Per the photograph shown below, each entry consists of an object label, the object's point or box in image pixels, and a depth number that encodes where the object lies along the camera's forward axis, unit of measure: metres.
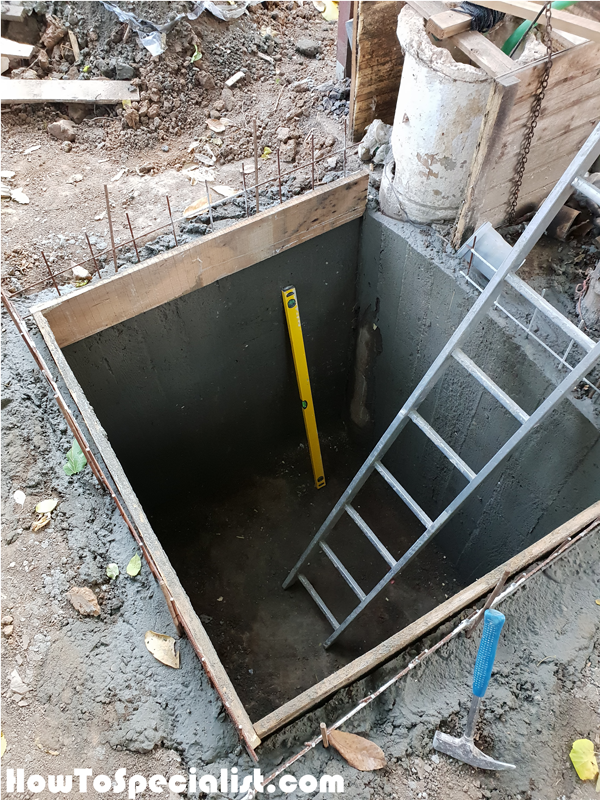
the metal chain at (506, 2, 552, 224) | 3.74
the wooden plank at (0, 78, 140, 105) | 5.62
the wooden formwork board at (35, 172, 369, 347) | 4.34
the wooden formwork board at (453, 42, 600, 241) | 3.88
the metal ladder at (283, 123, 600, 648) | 3.06
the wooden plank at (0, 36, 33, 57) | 5.82
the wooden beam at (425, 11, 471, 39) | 3.81
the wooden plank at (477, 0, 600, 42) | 3.33
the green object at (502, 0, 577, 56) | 4.18
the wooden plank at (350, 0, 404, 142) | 4.73
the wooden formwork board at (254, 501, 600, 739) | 2.71
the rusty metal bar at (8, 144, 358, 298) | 4.42
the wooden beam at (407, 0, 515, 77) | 3.72
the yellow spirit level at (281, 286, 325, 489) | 5.41
